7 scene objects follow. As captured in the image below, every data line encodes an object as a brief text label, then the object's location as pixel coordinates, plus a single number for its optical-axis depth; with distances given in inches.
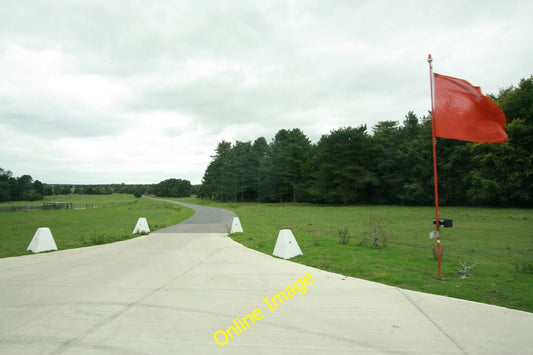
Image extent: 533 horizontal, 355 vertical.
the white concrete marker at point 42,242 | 354.9
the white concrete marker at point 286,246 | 301.7
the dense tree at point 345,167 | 1900.8
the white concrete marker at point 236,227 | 501.3
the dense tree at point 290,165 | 2416.3
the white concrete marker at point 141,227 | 515.5
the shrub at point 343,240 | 375.2
